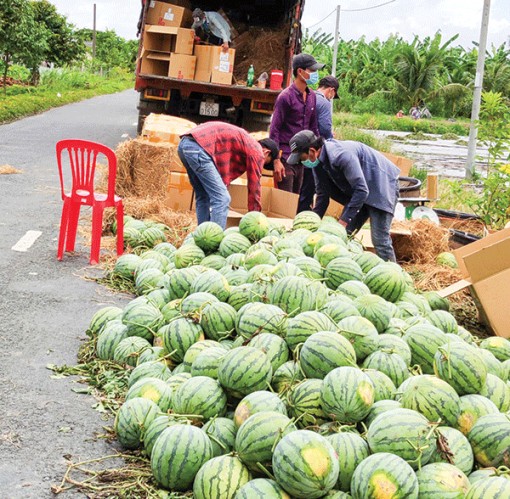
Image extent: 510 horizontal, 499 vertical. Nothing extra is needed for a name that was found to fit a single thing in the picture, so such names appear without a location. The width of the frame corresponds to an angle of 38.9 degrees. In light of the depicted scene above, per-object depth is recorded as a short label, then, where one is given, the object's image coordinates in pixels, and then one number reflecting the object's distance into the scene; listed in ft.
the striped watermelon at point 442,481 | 9.18
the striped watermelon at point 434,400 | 10.41
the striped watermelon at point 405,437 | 9.52
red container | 42.79
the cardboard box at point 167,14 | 43.11
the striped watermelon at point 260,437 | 9.80
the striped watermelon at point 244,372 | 11.19
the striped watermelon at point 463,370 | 11.22
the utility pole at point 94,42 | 208.24
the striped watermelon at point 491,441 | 10.12
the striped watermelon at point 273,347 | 11.93
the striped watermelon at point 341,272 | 15.44
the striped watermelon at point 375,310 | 13.47
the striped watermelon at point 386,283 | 15.60
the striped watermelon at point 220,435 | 10.62
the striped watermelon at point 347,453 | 9.59
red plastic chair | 24.02
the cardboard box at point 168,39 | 41.86
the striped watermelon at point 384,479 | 8.91
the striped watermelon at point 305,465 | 9.05
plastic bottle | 43.14
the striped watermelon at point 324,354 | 11.21
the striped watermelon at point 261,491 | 9.21
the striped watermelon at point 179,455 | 10.21
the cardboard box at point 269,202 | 27.35
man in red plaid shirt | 23.12
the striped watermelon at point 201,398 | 11.13
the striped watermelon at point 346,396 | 10.26
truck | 42.83
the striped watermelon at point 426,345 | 12.66
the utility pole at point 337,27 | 82.20
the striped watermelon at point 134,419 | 11.57
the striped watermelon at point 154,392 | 11.88
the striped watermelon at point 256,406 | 10.53
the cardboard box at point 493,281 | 18.62
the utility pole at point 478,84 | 48.70
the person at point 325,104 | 29.37
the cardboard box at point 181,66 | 42.04
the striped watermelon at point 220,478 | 9.62
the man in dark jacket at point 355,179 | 21.04
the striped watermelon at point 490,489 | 8.76
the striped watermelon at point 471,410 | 10.68
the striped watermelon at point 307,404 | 10.58
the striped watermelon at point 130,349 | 14.33
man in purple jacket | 27.96
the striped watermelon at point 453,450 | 9.80
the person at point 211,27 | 43.50
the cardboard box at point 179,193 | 31.14
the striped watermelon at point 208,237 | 18.63
